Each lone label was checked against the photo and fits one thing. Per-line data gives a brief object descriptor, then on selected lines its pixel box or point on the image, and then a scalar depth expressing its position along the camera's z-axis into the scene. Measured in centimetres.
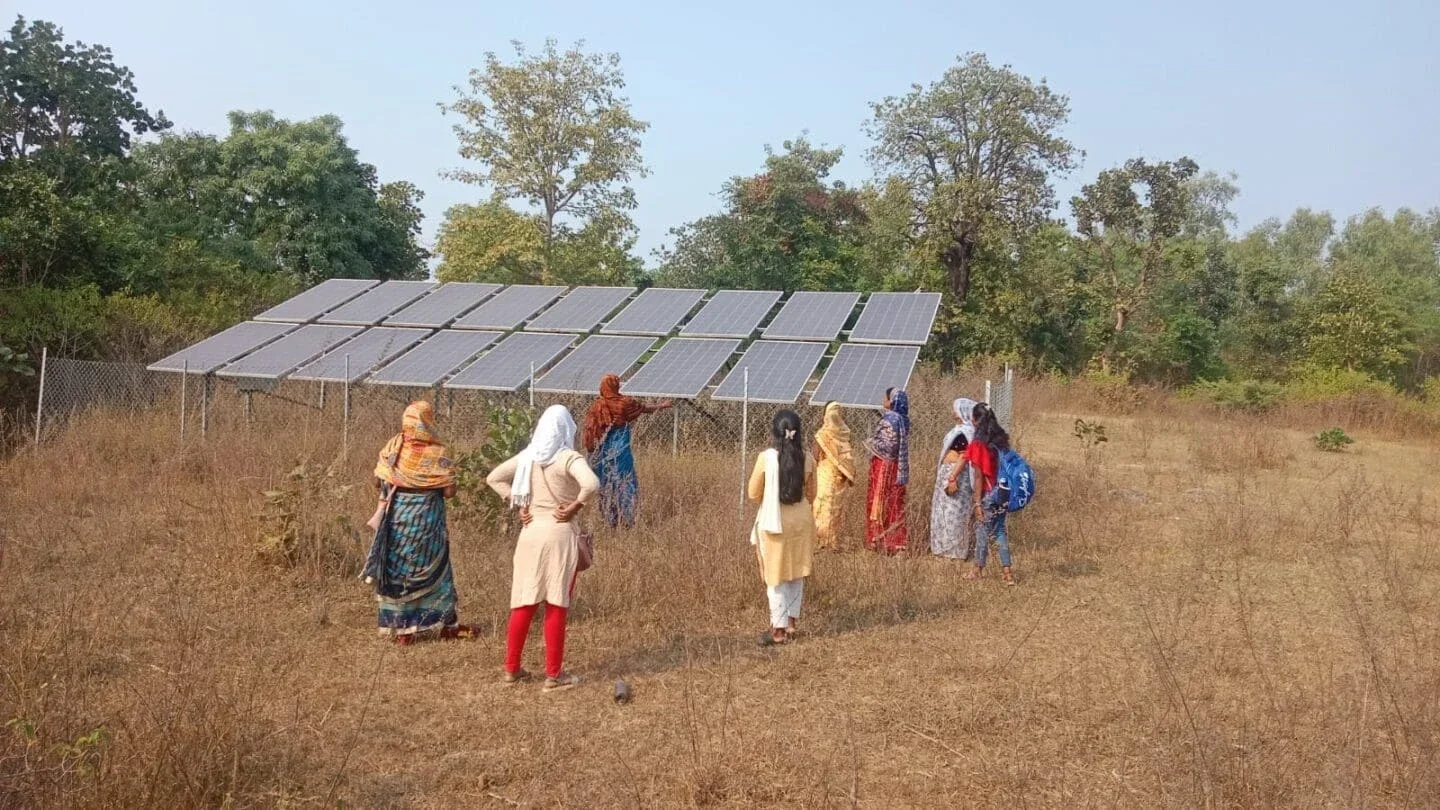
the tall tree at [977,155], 2725
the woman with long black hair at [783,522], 632
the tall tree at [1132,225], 2920
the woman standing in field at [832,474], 847
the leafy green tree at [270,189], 2311
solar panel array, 1141
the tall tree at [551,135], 2372
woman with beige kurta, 540
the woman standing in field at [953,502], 820
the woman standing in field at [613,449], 927
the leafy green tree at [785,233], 2870
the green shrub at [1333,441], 1862
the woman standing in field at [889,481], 879
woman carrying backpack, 789
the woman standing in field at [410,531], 625
